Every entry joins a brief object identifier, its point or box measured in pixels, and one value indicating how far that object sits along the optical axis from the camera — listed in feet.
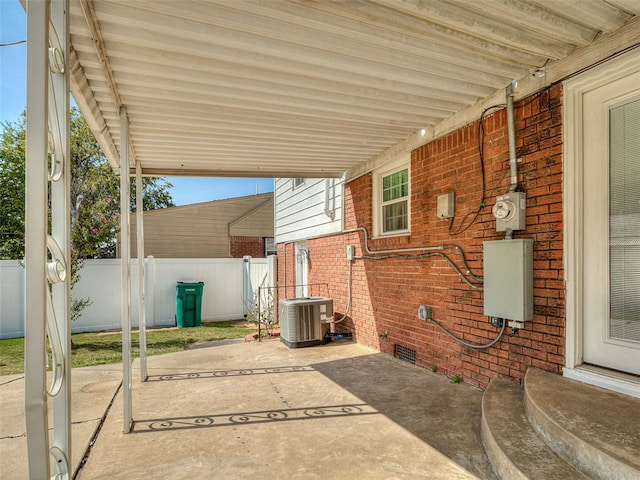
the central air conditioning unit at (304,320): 20.70
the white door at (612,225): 8.99
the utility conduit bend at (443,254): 13.11
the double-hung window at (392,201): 17.78
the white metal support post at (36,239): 4.33
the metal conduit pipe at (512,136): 11.26
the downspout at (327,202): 23.91
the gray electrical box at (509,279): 10.60
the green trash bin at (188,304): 30.45
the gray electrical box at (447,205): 13.83
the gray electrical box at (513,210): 10.97
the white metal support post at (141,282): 14.56
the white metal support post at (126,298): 10.56
